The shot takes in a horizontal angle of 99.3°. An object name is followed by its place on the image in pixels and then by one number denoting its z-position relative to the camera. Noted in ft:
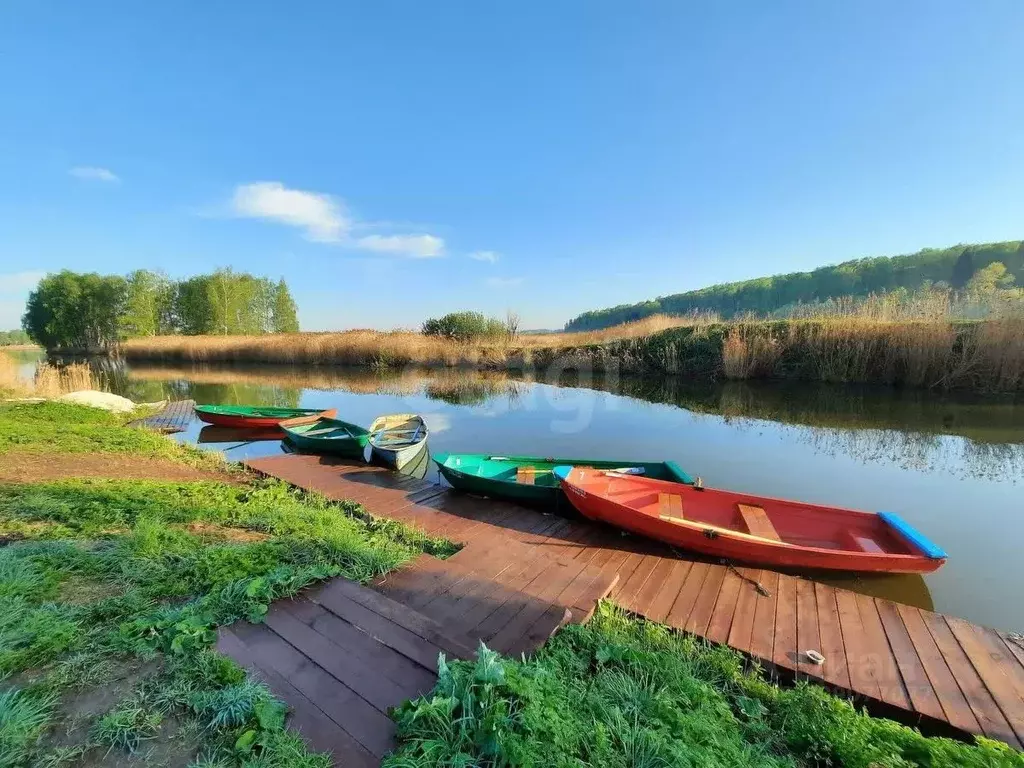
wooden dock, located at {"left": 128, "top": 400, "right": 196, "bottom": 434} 41.60
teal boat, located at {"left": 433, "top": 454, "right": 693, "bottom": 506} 20.96
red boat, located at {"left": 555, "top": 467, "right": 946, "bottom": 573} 14.53
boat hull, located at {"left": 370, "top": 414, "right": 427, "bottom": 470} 26.94
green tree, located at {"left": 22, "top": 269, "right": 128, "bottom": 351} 146.20
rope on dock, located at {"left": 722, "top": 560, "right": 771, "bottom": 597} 13.89
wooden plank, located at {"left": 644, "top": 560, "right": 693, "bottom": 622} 12.56
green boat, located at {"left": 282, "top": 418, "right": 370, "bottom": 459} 29.38
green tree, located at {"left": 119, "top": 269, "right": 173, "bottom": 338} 140.56
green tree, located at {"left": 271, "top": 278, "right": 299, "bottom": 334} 164.14
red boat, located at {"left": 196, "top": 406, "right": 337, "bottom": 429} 41.16
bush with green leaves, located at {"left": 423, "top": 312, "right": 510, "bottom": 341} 100.73
